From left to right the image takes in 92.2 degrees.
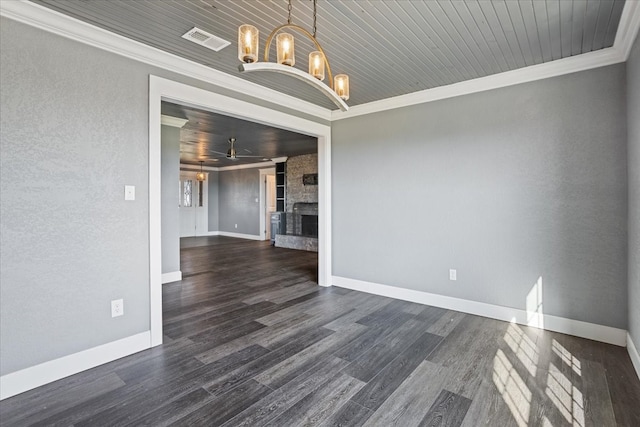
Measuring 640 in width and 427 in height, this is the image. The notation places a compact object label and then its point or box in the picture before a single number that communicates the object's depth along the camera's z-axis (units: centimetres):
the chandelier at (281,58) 164
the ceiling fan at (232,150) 615
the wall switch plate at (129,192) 258
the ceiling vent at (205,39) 242
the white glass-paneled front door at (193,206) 1097
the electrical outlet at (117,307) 251
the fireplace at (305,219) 848
